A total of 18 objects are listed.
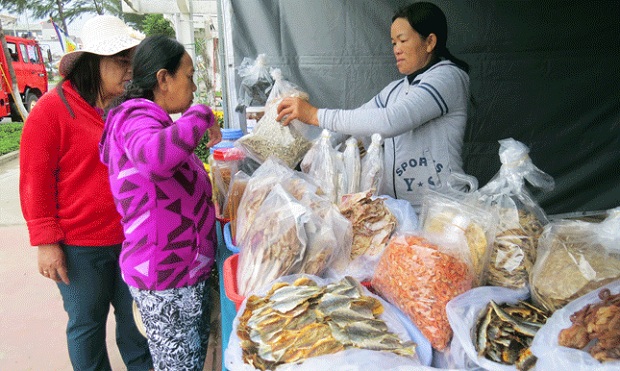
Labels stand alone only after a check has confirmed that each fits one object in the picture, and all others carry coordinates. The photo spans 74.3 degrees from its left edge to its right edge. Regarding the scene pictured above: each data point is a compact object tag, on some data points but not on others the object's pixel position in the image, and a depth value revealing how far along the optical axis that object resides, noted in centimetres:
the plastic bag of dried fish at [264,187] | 128
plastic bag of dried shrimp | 86
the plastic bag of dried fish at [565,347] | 64
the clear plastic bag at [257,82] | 226
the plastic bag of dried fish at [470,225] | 98
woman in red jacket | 156
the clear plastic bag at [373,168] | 144
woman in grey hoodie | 146
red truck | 1202
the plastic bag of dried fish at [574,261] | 83
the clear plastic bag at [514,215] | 97
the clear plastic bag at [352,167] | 145
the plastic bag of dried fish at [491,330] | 74
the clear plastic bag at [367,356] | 73
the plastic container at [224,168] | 181
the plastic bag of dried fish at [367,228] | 113
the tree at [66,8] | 3176
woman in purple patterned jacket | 115
